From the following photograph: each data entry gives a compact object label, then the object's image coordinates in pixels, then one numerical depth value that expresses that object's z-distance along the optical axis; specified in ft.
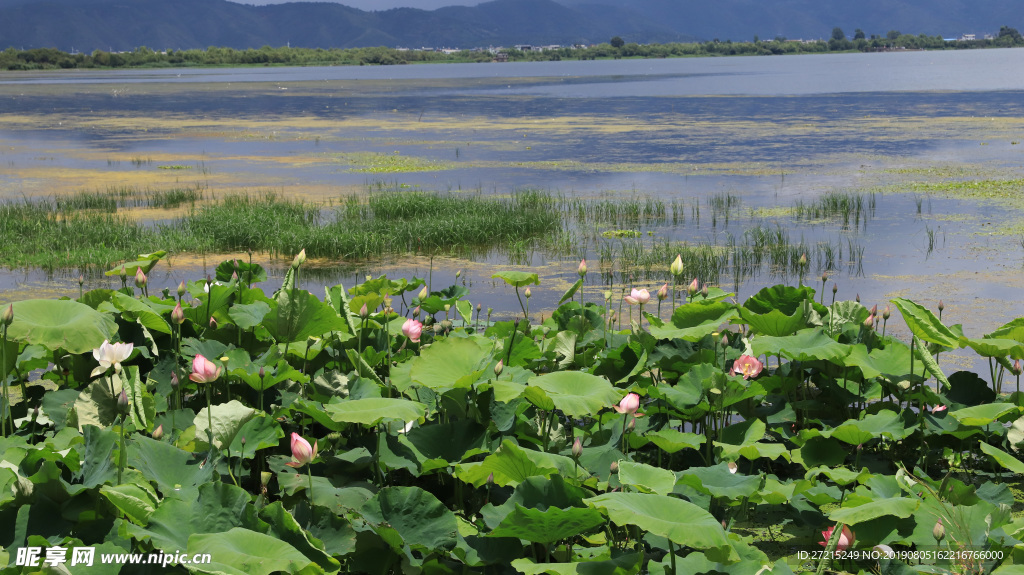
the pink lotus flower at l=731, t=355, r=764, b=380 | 21.54
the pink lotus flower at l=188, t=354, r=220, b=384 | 16.05
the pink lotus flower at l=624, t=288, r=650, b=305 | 22.99
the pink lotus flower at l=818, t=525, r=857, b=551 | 14.06
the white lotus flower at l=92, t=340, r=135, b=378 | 15.34
